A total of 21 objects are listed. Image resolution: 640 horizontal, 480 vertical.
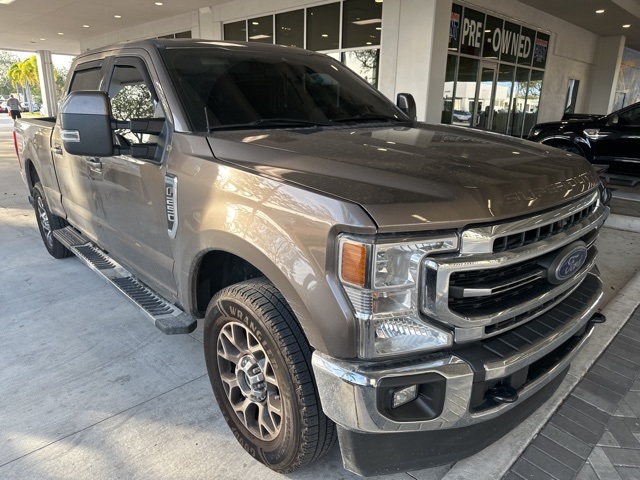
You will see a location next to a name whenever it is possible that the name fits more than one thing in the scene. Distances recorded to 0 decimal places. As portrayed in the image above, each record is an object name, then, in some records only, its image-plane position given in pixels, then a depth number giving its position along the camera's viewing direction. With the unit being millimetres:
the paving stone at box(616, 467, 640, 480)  2148
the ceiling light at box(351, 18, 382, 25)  11497
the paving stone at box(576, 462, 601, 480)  2135
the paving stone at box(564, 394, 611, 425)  2533
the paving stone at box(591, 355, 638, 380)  2951
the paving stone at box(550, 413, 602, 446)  2375
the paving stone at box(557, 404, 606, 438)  2455
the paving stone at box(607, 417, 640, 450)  2365
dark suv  8656
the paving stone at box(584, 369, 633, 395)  2801
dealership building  10891
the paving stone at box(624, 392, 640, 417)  2639
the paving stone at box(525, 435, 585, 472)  2199
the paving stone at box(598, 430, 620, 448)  2354
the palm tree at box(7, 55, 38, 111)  55875
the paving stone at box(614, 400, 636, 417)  2588
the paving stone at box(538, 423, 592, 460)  2283
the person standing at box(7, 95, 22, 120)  28542
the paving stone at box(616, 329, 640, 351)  3307
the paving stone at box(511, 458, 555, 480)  2107
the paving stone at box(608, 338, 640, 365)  3135
